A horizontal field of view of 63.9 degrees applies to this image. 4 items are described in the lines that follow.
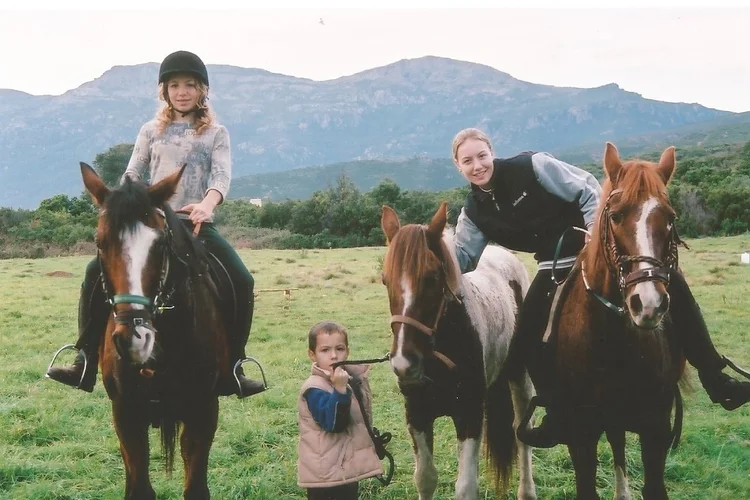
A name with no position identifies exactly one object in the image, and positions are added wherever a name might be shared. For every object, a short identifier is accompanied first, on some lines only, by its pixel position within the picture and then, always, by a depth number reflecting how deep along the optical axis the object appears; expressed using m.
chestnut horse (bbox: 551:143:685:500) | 2.77
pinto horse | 3.26
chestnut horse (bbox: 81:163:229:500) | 2.80
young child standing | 3.54
